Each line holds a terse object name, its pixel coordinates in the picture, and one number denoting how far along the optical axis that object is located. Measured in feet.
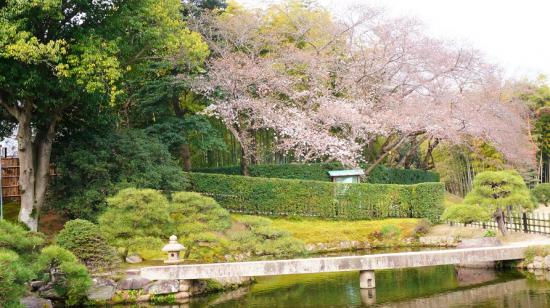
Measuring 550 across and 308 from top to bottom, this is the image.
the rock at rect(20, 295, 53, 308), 34.12
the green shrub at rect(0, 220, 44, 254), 31.40
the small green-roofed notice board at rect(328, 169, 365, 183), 77.92
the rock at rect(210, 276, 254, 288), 42.98
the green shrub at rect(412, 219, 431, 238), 66.90
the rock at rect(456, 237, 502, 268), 49.05
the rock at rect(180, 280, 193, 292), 39.99
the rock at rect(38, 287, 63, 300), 37.52
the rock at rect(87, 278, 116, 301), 38.65
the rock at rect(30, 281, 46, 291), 37.28
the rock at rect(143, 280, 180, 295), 39.37
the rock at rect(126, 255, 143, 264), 47.96
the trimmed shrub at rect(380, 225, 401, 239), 65.47
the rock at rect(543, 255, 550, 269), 43.42
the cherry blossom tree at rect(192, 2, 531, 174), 72.28
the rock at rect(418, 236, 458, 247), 63.00
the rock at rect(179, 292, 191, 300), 39.63
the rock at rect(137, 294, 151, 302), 39.09
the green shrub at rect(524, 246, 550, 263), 43.80
